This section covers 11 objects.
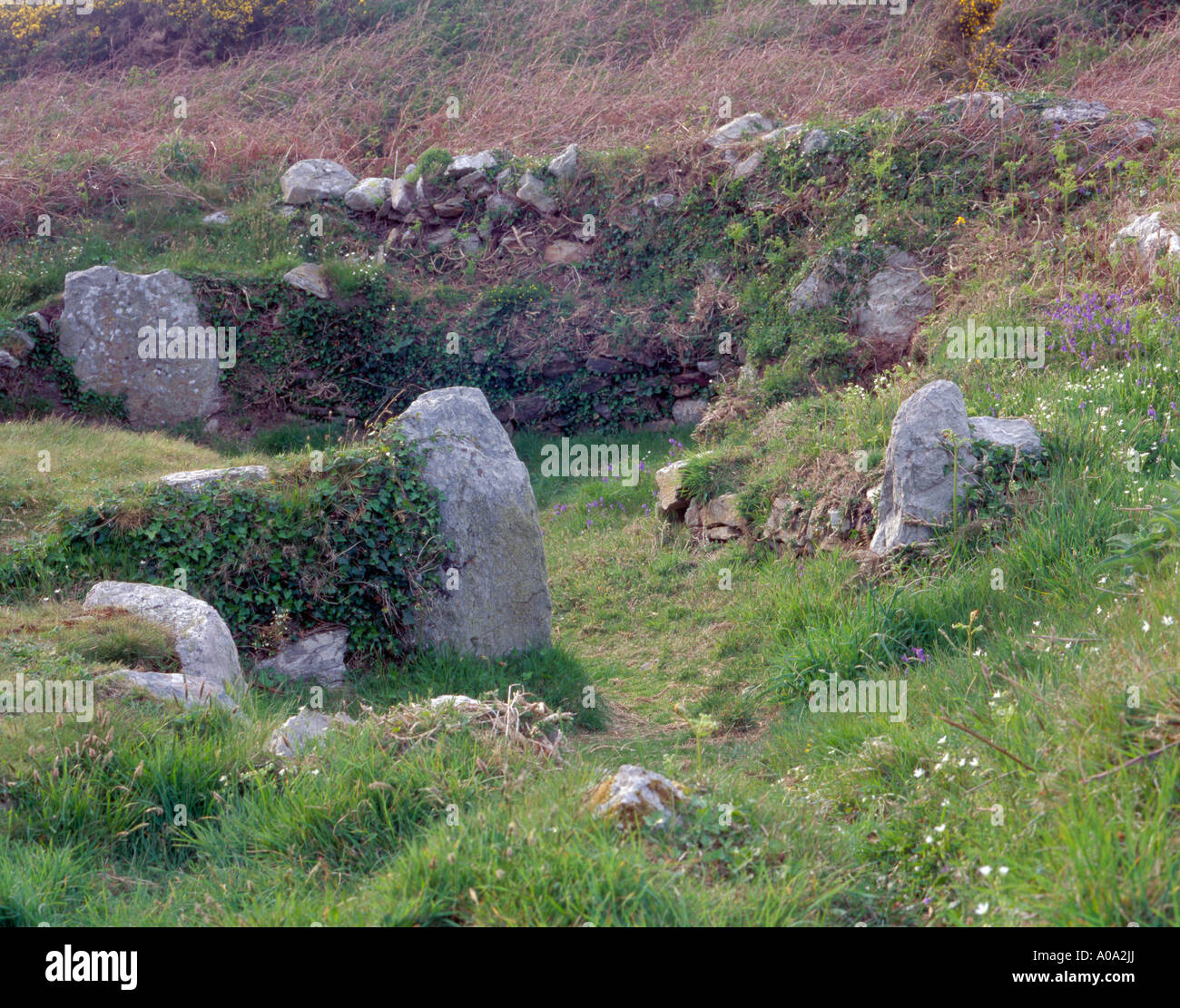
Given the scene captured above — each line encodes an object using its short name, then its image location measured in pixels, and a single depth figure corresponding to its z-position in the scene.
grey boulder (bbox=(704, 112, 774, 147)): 12.09
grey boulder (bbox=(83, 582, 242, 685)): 4.90
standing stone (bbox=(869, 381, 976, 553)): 6.04
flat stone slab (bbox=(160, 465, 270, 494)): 6.18
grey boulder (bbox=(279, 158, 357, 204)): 13.00
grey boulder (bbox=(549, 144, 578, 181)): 12.54
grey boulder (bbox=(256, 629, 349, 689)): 5.86
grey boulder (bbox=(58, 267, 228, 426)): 10.69
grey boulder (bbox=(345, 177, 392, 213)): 12.95
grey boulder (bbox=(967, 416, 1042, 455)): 6.11
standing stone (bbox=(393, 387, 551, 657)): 6.23
